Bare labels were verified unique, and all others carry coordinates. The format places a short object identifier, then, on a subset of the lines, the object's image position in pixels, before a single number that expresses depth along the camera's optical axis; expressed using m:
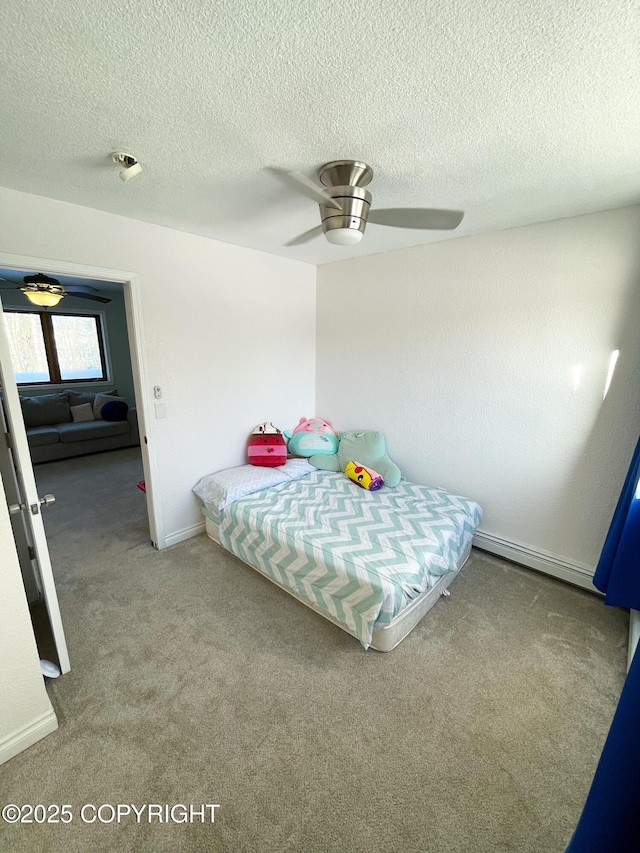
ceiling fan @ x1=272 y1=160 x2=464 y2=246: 1.62
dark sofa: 4.83
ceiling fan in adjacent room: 3.53
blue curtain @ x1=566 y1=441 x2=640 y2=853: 0.53
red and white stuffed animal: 3.24
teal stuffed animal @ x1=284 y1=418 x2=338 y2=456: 3.44
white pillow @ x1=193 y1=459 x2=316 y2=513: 2.73
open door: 1.42
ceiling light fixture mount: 1.50
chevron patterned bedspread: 1.84
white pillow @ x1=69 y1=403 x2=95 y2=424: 5.42
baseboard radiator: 2.36
